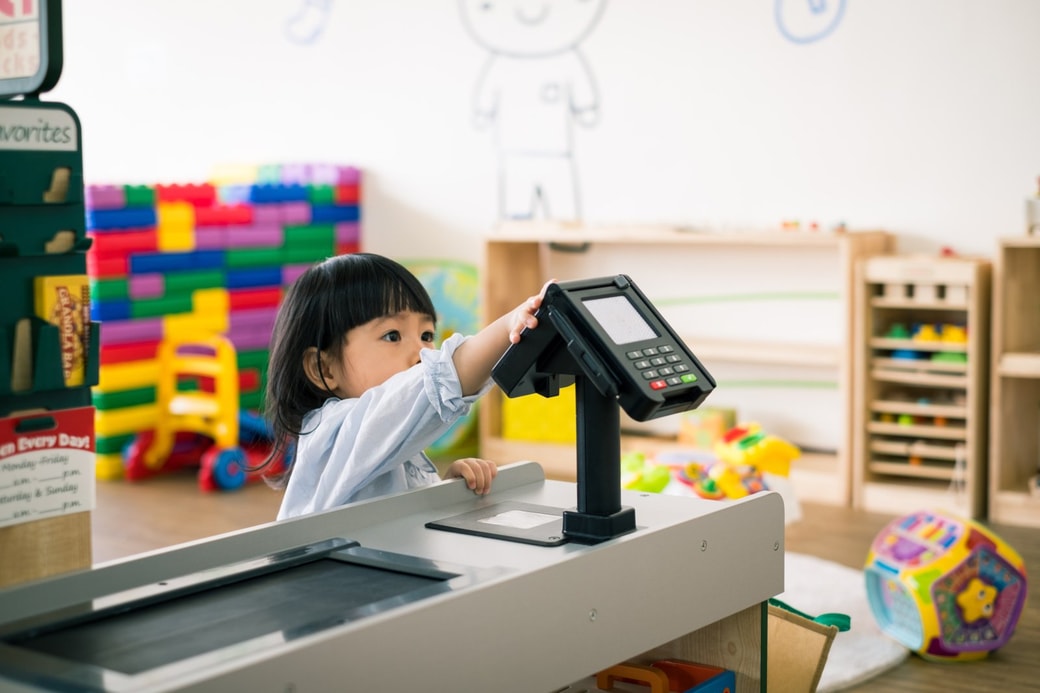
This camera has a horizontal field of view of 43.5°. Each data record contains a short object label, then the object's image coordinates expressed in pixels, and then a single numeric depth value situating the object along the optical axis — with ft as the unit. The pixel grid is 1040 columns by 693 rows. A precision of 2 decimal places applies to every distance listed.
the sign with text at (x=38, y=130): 5.30
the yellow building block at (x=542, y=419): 15.67
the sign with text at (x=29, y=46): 5.43
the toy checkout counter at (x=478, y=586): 3.40
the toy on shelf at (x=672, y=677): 5.05
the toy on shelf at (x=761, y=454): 11.06
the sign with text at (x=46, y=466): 5.17
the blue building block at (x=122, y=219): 14.97
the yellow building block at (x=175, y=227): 15.72
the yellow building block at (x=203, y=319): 15.88
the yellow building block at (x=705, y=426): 14.62
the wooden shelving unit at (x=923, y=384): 13.03
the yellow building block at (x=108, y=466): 15.19
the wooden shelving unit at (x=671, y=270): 13.75
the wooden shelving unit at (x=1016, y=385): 12.73
